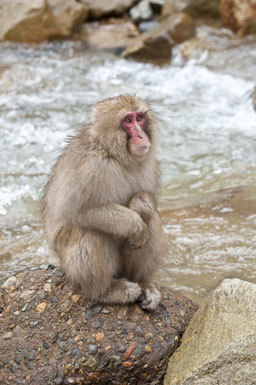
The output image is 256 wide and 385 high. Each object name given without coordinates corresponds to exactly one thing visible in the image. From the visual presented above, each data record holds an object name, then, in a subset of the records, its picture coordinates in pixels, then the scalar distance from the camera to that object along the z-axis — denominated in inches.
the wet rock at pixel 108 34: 486.6
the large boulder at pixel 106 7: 523.8
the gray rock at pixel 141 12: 516.4
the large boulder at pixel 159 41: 454.0
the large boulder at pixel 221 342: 122.6
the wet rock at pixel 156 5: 533.3
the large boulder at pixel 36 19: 469.7
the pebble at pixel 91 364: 130.2
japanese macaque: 130.8
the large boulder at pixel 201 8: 508.1
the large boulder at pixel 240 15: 472.4
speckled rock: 130.8
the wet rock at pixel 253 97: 359.3
